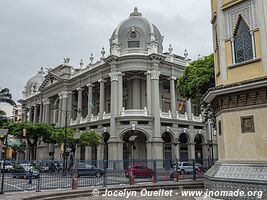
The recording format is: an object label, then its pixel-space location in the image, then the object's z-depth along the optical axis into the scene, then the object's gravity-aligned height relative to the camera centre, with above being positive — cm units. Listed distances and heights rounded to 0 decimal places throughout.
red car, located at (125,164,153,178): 2556 -217
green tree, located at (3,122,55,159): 4131 +227
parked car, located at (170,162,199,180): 2820 -217
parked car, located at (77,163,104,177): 2031 -173
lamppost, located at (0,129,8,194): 1511 +64
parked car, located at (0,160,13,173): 1762 -145
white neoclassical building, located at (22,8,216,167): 3544 +545
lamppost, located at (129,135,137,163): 3342 +81
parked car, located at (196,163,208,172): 2597 -200
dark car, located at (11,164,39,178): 1712 -150
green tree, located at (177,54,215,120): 2255 +501
